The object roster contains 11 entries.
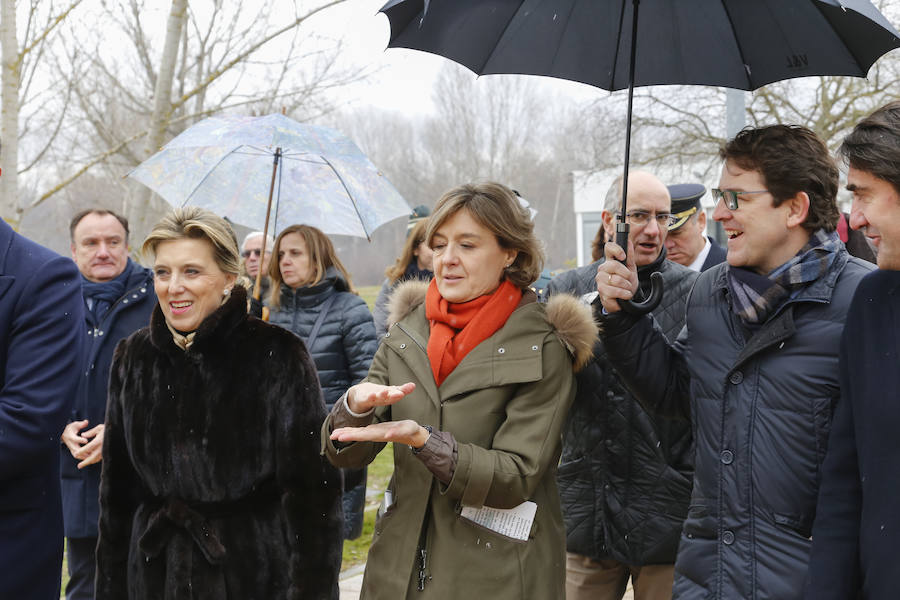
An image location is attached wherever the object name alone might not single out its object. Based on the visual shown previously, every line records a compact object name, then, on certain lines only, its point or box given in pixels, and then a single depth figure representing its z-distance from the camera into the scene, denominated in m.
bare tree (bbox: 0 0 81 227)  7.06
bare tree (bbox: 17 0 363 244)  8.03
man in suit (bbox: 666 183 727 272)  5.14
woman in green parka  2.52
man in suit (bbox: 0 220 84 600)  2.80
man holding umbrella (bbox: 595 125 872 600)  2.38
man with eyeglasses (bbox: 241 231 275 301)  7.49
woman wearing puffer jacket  5.54
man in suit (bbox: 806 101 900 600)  2.08
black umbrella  2.82
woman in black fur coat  3.15
